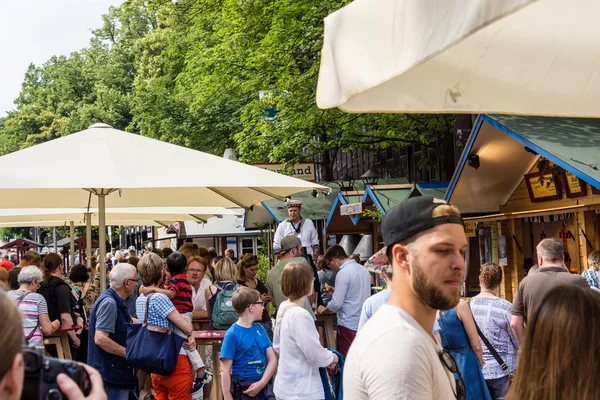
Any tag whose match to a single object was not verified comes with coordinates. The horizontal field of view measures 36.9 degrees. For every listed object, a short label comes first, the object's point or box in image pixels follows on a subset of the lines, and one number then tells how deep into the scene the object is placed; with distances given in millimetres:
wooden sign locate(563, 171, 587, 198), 12664
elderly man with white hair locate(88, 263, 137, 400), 8406
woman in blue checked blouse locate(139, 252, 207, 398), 9211
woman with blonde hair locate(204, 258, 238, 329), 10250
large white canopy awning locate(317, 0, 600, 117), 3510
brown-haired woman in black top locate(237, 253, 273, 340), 11867
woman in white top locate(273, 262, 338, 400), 7070
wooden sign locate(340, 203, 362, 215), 18906
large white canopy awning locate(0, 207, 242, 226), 17750
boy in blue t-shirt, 7797
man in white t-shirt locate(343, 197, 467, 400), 2934
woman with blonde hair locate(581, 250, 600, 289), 10781
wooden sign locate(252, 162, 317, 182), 22234
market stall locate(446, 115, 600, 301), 11750
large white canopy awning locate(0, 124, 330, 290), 9195
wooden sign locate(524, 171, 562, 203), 13492
